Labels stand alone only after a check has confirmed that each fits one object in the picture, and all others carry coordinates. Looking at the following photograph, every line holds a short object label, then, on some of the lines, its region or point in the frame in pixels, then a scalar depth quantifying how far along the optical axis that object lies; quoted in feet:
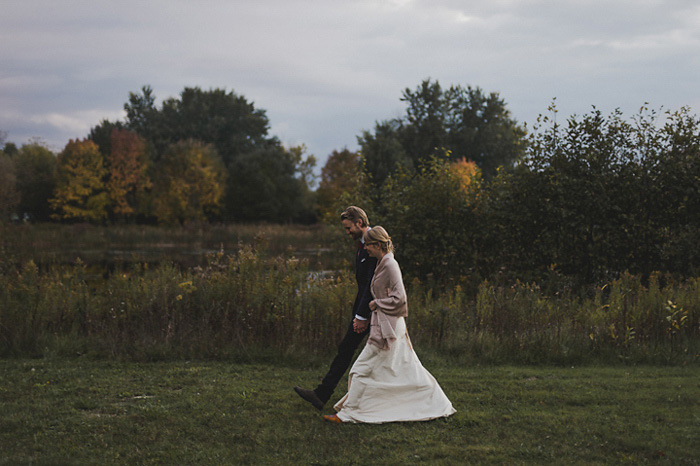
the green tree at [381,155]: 152.07
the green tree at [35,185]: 165.99
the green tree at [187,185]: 153.28
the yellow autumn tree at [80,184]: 155.12
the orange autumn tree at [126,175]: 159.32
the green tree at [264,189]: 167.53
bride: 18.44
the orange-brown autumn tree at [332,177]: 168.82
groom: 19.33
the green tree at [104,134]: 172.96
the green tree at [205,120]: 213.05
